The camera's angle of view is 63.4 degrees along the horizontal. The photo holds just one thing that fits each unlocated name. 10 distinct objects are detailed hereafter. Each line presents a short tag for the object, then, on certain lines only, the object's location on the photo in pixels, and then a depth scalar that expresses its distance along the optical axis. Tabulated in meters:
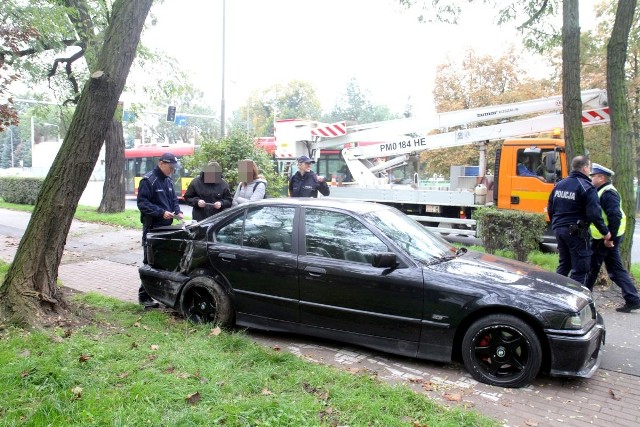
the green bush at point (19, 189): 19.55
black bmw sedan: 4.02
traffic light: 28.10
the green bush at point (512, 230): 7.94
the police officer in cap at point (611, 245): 6.20
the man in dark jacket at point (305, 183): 8.34
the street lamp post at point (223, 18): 19.88
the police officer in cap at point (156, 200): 6.02
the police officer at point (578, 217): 5.96
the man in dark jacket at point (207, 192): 6.98
